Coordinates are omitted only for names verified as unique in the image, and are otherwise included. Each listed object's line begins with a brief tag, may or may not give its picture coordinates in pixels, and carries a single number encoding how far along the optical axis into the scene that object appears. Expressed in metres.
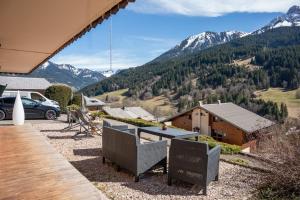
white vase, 5.29
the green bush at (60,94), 15.76
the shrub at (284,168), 3.94
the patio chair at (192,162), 3.82
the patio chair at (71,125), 8.46
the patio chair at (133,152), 4.24
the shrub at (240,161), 5.37
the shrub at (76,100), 16.72
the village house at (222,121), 24.83
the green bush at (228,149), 6.90
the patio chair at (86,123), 7.95
